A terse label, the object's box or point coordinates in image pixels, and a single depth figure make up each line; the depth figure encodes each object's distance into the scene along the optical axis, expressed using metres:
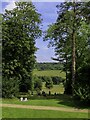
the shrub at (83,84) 23.85
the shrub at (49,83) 61.53
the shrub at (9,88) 29.00
